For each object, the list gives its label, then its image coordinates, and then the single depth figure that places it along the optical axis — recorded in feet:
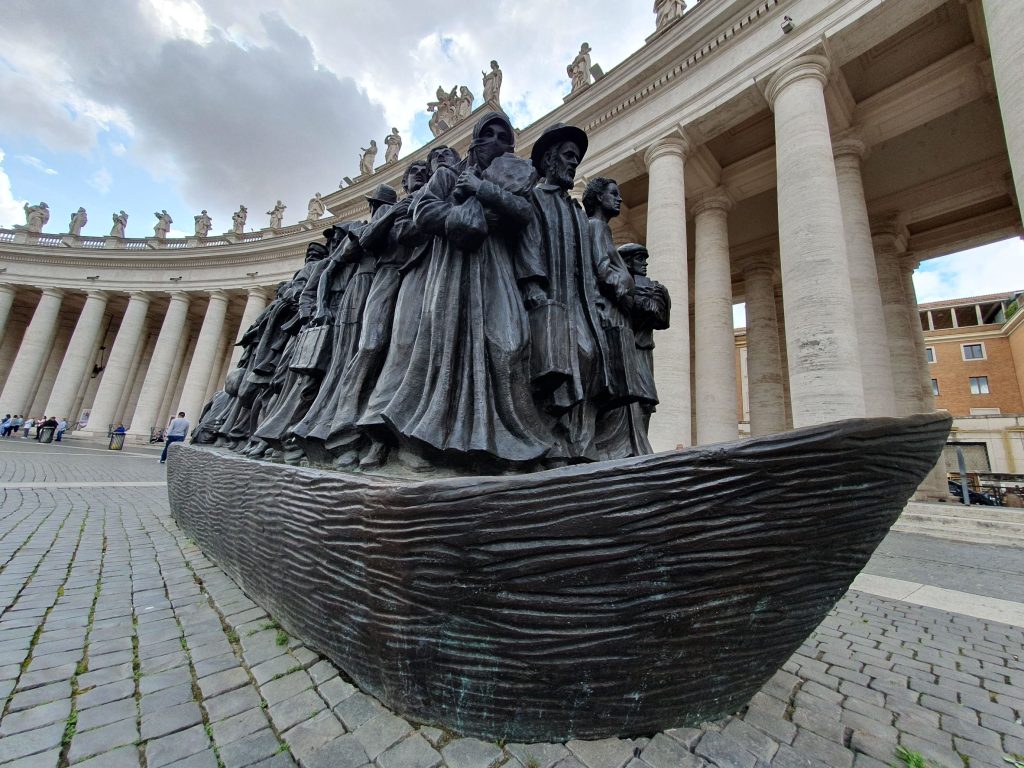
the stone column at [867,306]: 32.07
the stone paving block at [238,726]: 4.63
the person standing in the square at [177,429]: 33.94
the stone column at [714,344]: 37.65
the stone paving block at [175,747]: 4.31
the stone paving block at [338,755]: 4.27
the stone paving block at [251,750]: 4.33
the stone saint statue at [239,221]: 96.68
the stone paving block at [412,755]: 4.31
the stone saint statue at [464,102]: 64.18
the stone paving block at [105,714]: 4.77
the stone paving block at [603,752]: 4.39
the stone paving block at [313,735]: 4.46
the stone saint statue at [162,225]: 97.66
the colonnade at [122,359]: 79.20
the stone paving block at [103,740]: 4.34
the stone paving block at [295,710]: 4.87
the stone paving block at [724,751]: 4.58
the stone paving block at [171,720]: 4.72
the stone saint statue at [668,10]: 41.73
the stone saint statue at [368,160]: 77.82
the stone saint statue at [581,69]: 49.26
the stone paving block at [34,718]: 4.64
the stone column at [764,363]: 46.39
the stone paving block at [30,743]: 4.33
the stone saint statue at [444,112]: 65.05
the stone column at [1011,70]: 21.40
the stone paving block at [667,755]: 4.44
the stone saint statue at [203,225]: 95.76
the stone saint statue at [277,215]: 92.39
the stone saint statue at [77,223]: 97.86
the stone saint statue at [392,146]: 76.13
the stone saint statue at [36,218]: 99.71
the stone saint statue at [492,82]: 55.42
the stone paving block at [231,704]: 5.03
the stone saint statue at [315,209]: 86.53
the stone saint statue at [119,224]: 96.63
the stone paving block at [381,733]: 4.52
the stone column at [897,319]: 39.55
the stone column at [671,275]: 32.96
